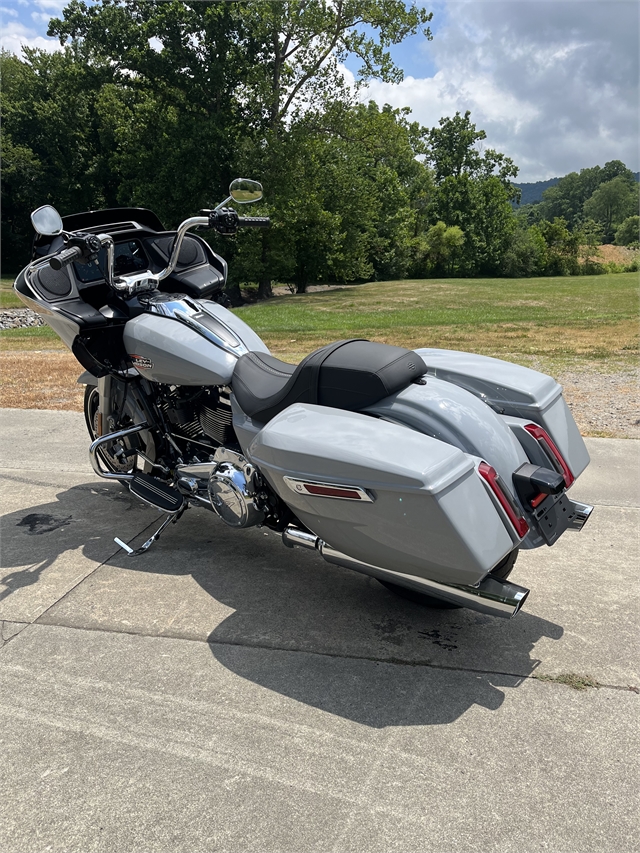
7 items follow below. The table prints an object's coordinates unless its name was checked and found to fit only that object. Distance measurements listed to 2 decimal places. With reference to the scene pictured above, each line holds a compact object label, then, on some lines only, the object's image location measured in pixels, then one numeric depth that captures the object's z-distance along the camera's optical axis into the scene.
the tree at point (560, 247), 44.81
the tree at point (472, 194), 45.34
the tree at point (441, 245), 43.47
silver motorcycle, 2.41
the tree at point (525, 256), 44.28
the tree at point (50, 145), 35.56
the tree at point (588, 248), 45.91
